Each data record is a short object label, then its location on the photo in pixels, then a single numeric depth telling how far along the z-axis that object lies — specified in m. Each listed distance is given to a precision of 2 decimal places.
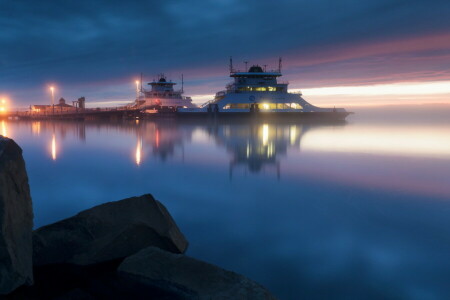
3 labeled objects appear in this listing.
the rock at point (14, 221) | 4.10
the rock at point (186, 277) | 3.89
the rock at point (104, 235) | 5.26
